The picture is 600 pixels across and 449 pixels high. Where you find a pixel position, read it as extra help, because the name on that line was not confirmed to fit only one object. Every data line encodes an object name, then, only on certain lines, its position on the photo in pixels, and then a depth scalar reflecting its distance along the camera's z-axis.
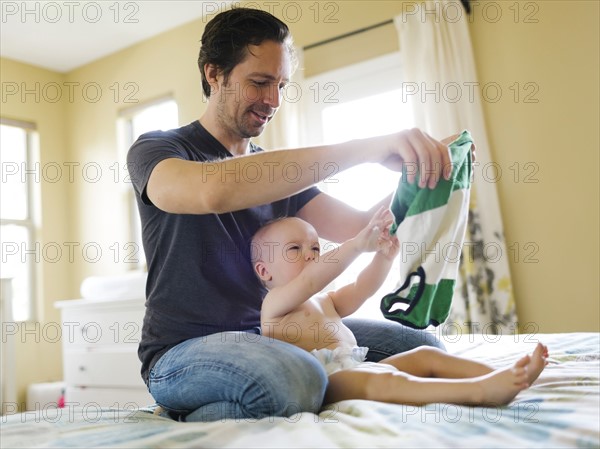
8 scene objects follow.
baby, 0.97
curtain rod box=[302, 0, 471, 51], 3.35
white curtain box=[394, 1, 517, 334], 2.85
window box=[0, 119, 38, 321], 4.46
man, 1.02
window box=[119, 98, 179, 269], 4.37
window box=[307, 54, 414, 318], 3.31
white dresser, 3.33
